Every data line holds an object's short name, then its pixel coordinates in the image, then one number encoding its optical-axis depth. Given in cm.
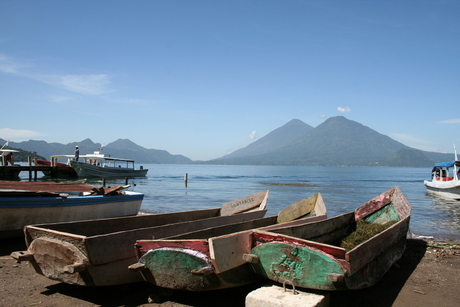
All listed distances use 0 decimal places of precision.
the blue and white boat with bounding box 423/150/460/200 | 2448
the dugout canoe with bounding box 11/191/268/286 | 470
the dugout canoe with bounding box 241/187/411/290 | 440
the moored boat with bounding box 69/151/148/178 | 4132
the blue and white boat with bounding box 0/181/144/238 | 772
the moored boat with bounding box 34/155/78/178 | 3956
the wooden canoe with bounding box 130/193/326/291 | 451
